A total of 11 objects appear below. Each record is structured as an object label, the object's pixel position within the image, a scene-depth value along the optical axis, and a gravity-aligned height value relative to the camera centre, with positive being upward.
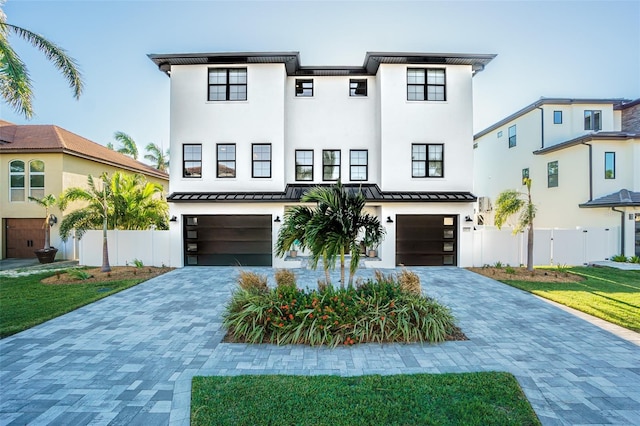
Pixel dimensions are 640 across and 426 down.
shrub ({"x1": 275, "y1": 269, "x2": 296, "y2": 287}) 6.59 -1.54
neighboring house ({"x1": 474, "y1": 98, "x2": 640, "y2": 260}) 13.49 +3.15
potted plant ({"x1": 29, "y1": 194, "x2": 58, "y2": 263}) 13.32 -1.19
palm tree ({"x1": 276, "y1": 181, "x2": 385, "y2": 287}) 5.92 -0.26
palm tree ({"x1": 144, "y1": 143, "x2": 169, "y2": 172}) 28.92 +6.23
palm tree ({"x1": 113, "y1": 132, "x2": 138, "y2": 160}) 26.22 +6.92
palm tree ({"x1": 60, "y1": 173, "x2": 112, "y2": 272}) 10.88 +0.05
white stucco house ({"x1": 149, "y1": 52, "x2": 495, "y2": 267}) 12.23 +2.77
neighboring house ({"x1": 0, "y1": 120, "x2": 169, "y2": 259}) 14.21 +1.65
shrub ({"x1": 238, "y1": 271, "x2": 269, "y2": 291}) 6.25 -1.56
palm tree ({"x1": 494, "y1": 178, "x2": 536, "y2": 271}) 10.64 +0.18
